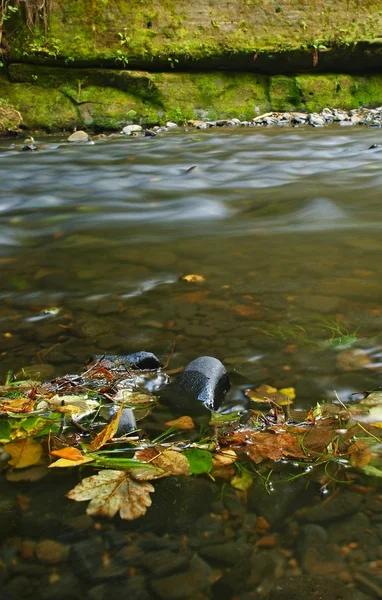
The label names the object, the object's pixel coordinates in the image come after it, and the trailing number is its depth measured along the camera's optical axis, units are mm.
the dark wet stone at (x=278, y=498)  1040
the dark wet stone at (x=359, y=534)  938
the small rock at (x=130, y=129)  10112
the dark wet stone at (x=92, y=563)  908
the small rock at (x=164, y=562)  916
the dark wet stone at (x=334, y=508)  1021
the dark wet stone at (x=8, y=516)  1008
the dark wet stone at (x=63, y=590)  870
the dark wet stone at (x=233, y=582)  871
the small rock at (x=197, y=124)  10648
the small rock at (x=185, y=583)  872
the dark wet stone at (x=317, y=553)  905
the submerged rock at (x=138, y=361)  1640
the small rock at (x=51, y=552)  940
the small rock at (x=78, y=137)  9047
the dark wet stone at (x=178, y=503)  1023
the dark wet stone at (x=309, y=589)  853
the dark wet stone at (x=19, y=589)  870
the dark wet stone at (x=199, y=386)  1439
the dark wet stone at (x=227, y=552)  936
